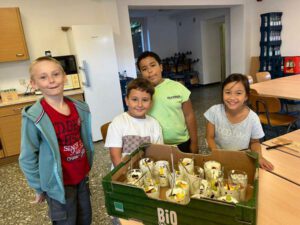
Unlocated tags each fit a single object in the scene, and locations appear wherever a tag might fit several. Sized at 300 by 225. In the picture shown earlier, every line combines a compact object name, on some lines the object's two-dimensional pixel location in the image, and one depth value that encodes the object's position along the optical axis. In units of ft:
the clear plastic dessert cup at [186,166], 3.00
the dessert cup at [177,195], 2.53
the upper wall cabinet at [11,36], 10.13
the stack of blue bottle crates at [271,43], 16.51
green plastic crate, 2.07
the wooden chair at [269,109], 8.53
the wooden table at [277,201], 2.62
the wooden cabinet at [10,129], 10.15
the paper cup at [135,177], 2.85
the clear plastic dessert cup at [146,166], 3.11
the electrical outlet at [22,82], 11.75
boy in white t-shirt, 3.99
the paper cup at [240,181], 2.76
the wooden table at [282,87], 8.45
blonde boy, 3.49
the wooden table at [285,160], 3.60
